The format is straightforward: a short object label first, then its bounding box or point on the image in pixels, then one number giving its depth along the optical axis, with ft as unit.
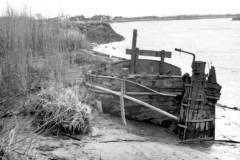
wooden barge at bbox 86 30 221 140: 23.27
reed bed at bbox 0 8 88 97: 20.36
